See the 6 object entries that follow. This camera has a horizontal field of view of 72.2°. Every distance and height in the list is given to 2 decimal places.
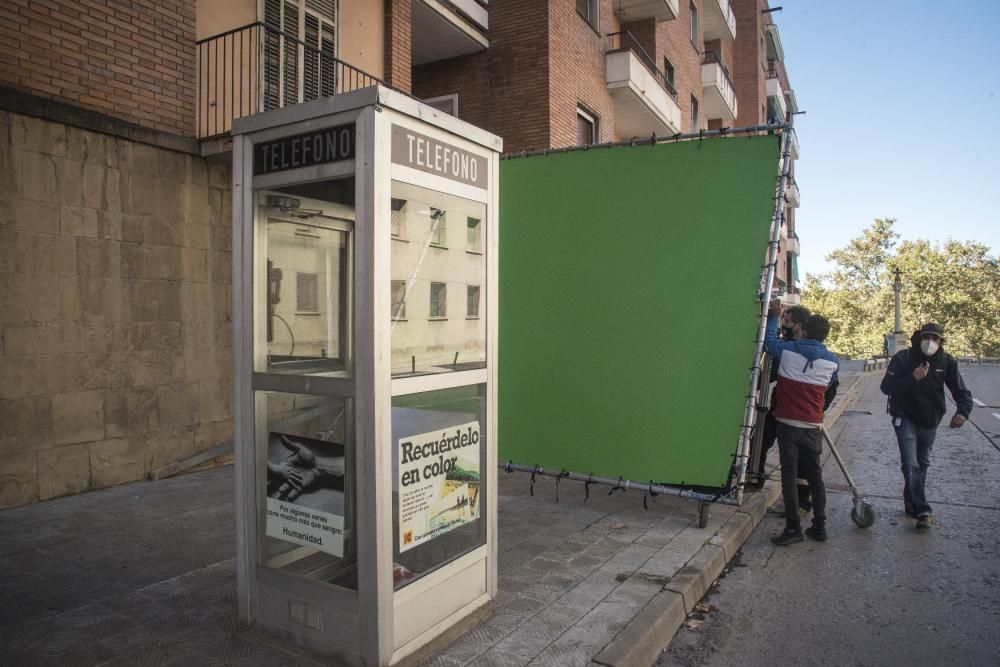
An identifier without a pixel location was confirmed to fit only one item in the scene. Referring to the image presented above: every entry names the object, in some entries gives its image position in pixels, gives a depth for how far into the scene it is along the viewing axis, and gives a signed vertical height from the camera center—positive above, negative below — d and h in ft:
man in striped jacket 17.76 -2.46
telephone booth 10.12 -1.00
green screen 18.19 +0.21
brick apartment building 19.53 +3.22
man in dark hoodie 19.95 -2.59
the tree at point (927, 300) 161.27 +3.28
